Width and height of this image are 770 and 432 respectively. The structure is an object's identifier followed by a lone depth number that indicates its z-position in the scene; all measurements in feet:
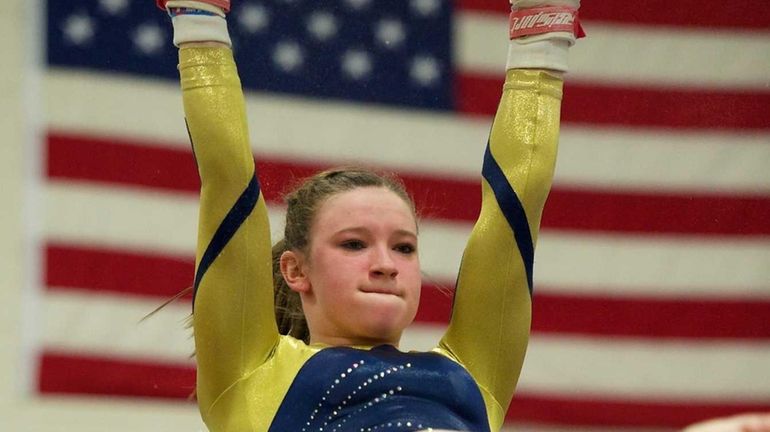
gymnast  16.90
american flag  19.93
